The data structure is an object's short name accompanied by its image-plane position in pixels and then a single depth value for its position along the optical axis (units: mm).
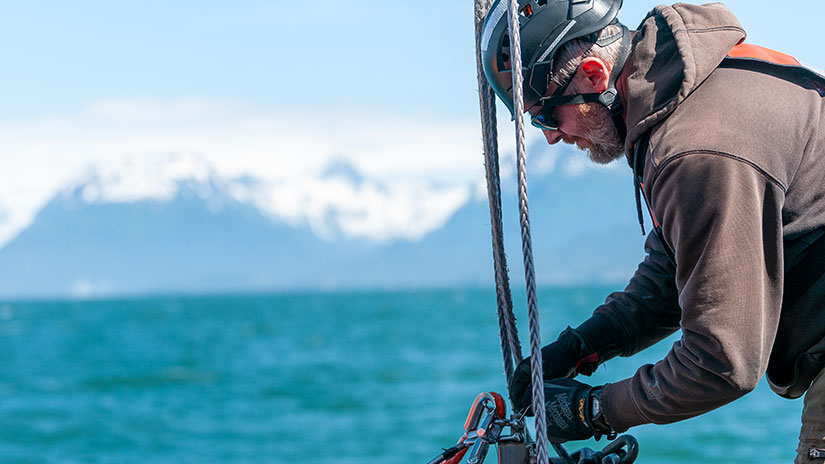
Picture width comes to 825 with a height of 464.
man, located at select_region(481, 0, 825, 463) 4633
